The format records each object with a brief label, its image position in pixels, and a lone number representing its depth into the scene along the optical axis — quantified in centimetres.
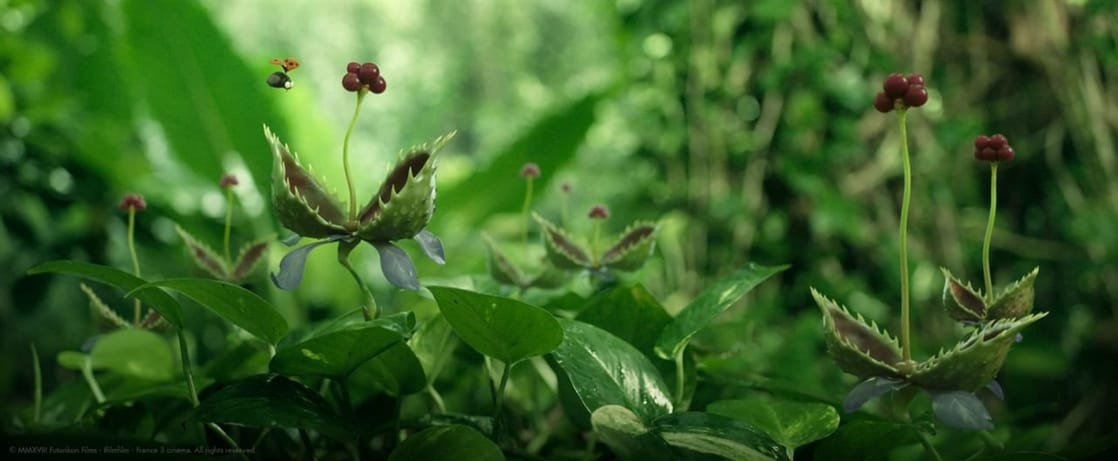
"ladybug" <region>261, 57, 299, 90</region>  35
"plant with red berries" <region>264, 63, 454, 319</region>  33
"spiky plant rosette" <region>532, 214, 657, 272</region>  47
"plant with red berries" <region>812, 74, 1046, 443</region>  32
